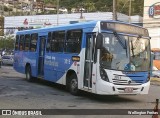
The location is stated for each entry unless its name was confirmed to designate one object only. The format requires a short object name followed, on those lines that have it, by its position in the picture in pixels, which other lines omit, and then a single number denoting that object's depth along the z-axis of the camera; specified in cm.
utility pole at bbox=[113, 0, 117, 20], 3152
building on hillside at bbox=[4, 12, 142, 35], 5728
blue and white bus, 1363
